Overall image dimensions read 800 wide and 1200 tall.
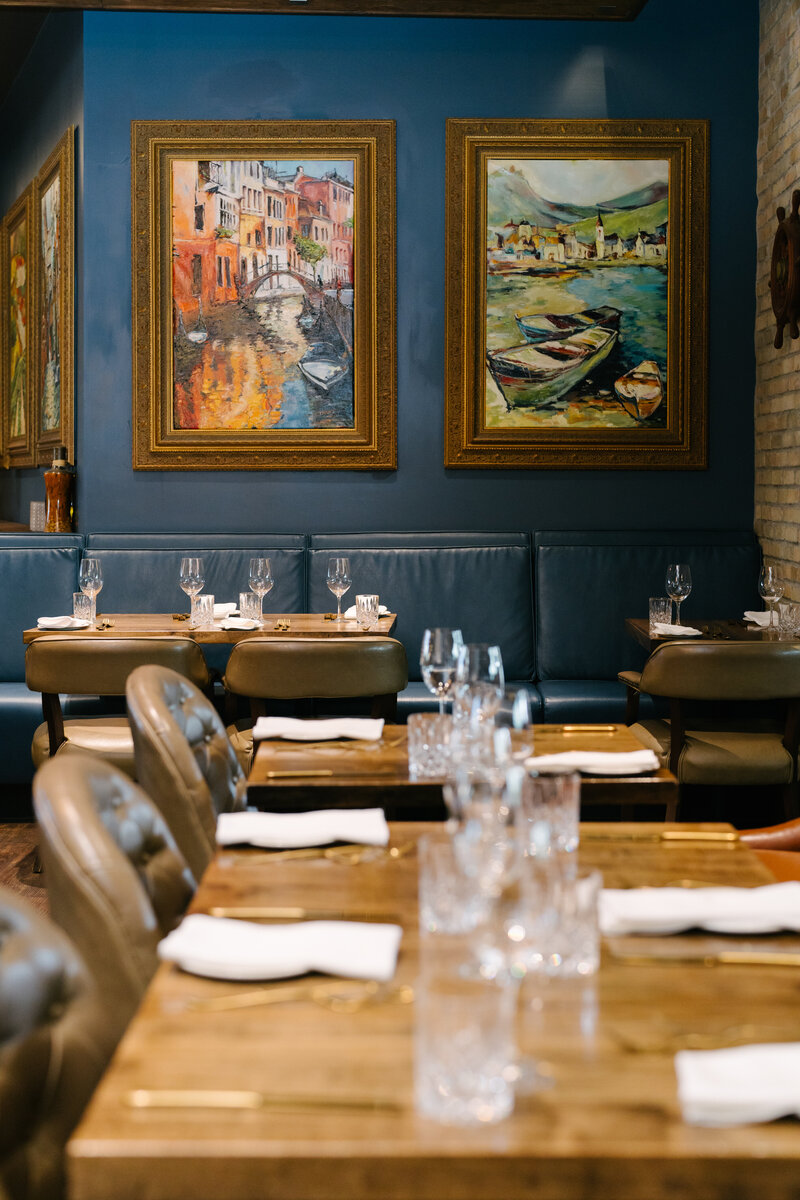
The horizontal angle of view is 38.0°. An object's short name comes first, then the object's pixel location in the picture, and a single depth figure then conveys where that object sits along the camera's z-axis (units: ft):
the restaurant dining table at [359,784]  6.92
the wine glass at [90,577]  14.05
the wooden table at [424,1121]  3.02
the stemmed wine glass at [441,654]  7.45
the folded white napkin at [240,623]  13.52
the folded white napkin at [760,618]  14.78
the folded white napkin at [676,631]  13.61
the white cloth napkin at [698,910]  4.68
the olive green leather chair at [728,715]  11.07
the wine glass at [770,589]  14.80
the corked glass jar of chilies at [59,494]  18.01
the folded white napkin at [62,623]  13.89
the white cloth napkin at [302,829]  5.81
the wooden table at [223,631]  12.82
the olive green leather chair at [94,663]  11.25
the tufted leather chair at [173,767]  6.68
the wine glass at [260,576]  14.26
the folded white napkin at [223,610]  14.43
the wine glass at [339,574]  14.43
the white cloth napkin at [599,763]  7.29
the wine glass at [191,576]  14.15
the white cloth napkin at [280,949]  4.16
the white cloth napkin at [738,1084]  3.20
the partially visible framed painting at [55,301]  18.19
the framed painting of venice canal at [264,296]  17.51
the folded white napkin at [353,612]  14.67
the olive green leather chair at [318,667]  10.79
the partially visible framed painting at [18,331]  20.95
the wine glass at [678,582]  14.80
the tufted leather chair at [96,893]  4.60
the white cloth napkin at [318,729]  8.21
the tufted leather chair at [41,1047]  3.82
